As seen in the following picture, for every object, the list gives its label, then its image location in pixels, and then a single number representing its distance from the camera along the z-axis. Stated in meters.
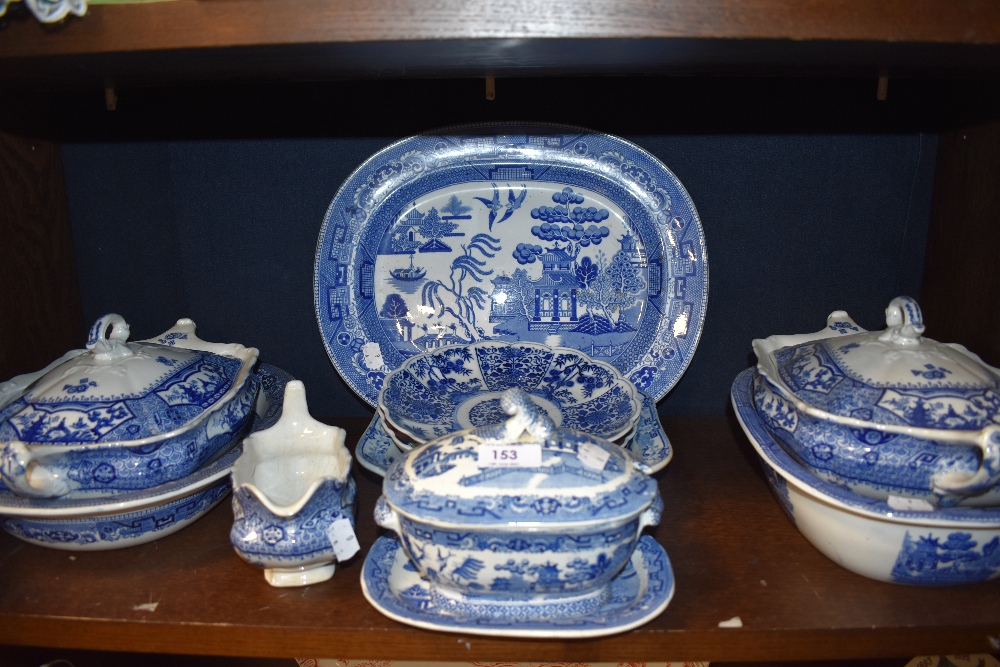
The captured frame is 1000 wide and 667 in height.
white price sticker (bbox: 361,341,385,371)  1.11
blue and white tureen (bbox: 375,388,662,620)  0.68
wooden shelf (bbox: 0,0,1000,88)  0.63
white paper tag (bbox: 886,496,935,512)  0.72
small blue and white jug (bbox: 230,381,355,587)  0.77
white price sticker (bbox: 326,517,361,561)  0.79
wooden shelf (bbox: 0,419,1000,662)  0.74
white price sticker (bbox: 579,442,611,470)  0.72
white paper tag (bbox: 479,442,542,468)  0.71
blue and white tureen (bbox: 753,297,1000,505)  0.71
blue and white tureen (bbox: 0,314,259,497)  0.79
